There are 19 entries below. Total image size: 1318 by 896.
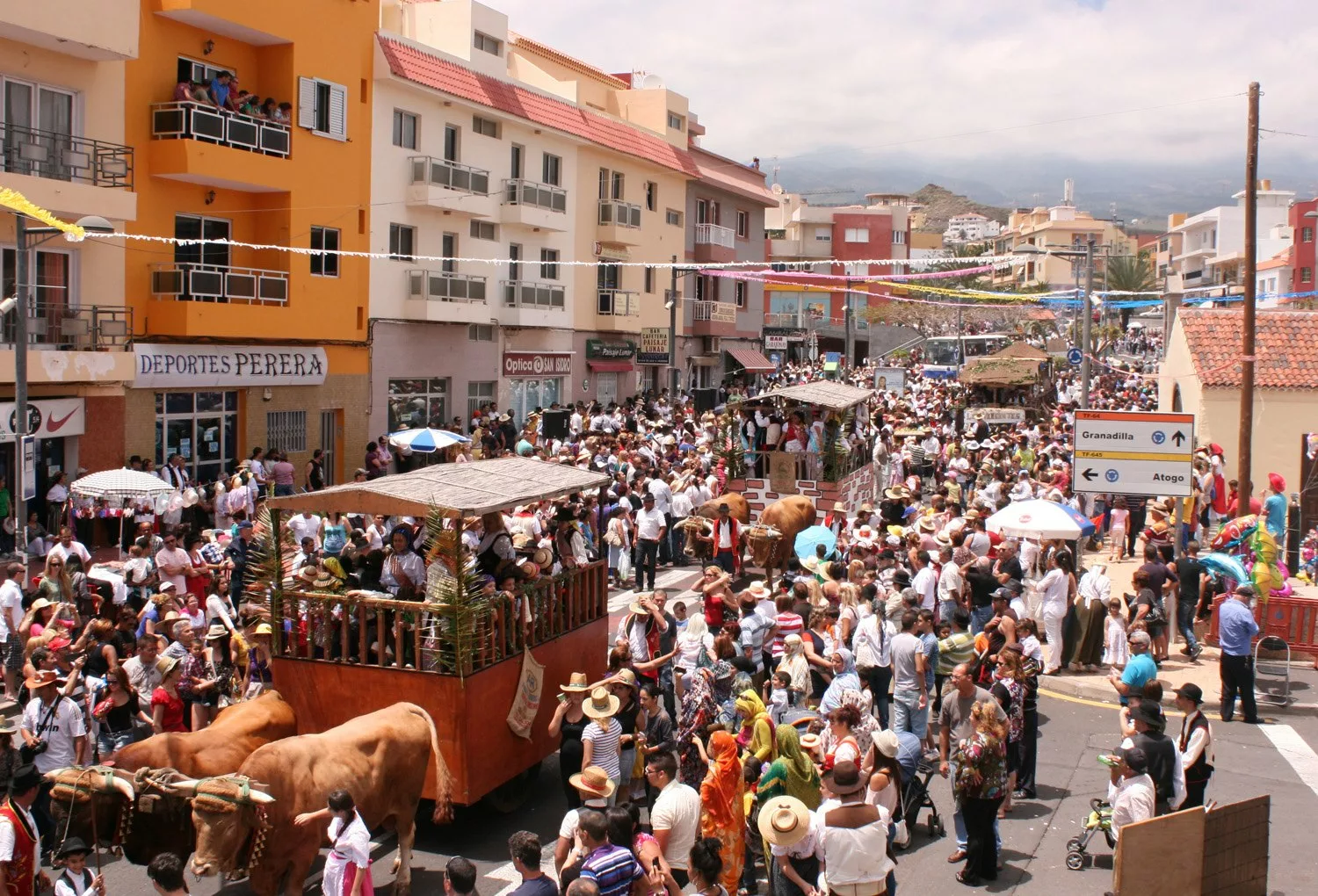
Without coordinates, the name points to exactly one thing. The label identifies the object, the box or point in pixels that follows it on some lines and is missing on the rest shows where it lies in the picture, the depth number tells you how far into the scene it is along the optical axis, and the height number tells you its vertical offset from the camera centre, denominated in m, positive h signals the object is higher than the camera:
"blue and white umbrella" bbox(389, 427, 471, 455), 24.34 -1.07
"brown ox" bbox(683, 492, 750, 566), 20.53 -2.24
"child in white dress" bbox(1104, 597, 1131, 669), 14.47 -2.87
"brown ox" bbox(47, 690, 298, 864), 7.84 -2.68
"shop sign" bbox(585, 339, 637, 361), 41.44 +1.30
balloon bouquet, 15.10 -2.08
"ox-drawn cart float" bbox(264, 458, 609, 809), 9.60 -2.12
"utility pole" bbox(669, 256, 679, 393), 37.31 +2.00
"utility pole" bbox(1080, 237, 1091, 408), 25.88 +1.51
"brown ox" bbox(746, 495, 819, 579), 19.94 -2.28
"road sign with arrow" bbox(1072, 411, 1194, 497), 16.22 -0.73
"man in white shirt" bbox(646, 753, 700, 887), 7.89 -2.70
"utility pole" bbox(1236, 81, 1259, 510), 19.98 +1.59
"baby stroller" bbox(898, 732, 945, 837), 10.12 -3.25
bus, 59.00 +2.28
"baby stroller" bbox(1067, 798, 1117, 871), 9.66 -3.42
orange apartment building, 23.80 +3.26
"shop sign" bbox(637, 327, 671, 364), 43.91 +1.69
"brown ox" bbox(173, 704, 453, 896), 7.80 -2.75
